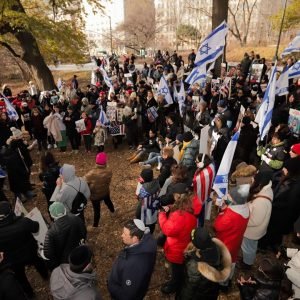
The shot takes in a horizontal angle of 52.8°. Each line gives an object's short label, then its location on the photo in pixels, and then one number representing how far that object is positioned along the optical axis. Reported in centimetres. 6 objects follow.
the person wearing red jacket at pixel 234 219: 412
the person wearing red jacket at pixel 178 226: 406
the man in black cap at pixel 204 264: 319
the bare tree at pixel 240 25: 4488
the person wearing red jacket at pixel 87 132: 1008
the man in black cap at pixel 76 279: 306
